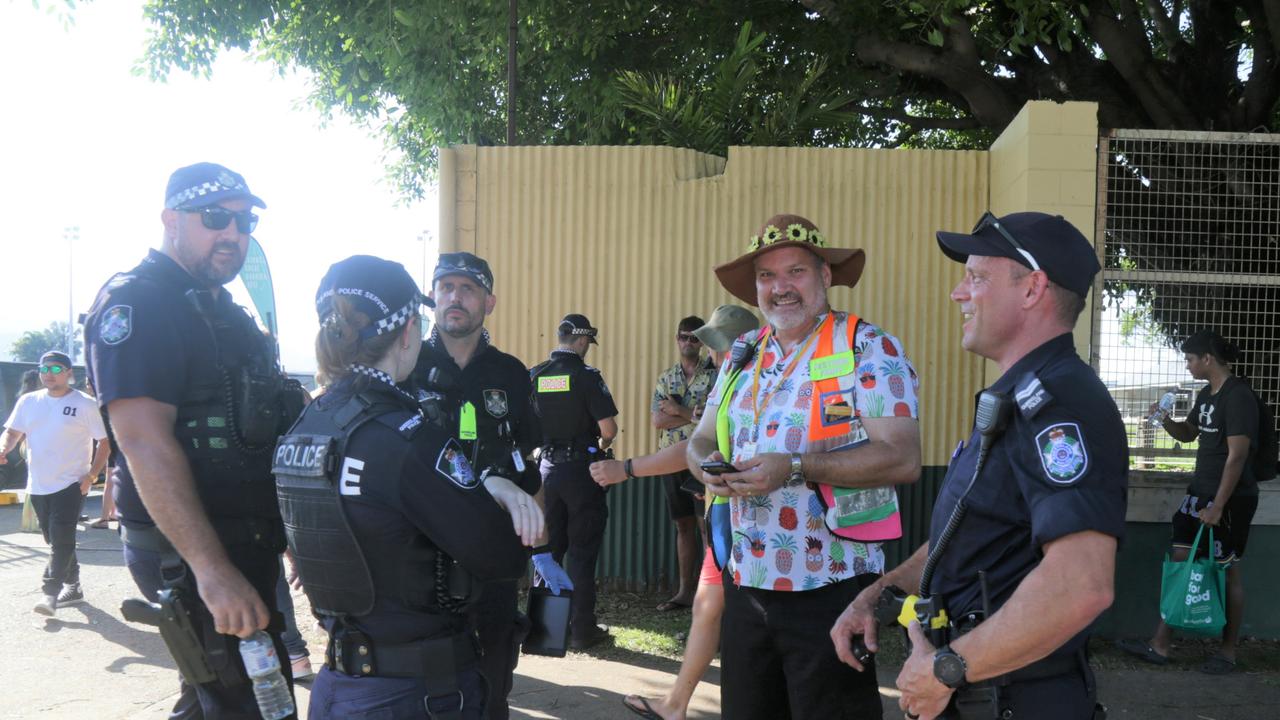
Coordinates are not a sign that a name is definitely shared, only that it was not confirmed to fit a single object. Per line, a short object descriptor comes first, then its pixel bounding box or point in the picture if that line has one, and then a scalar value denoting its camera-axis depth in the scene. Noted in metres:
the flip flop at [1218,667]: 6.12
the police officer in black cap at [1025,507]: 1.87
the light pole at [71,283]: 39.72
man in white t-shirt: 7.76
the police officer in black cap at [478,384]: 3.75
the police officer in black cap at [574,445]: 6.79
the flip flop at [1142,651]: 6.33
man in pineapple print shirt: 2.99
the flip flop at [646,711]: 5.03
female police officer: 2.40
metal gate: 6.59
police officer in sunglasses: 2.93
